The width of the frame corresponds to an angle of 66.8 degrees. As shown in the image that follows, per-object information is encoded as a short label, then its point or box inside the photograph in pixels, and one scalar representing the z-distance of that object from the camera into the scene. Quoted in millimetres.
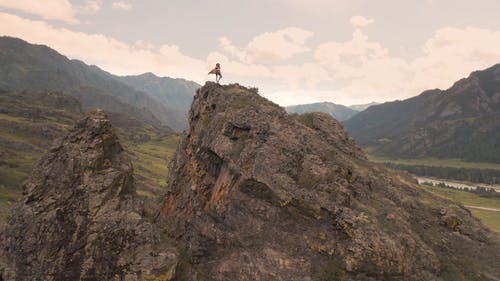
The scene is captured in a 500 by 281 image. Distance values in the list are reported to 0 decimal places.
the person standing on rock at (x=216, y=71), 34562
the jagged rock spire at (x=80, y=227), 20906
